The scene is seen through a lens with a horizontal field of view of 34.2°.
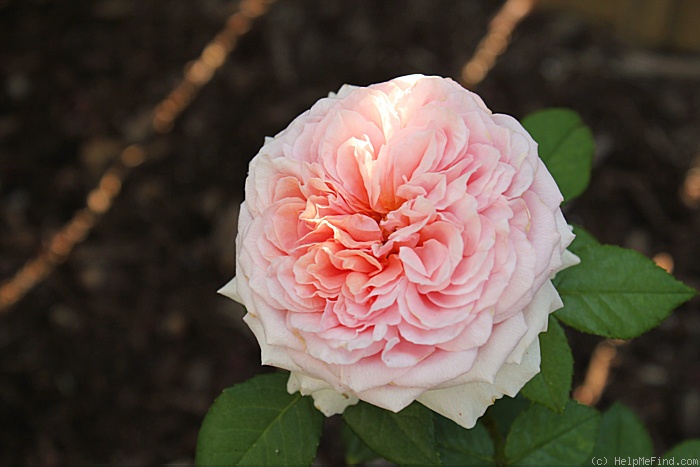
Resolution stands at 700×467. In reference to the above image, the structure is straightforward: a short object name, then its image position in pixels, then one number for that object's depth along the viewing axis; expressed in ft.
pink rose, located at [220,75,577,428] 0.95
